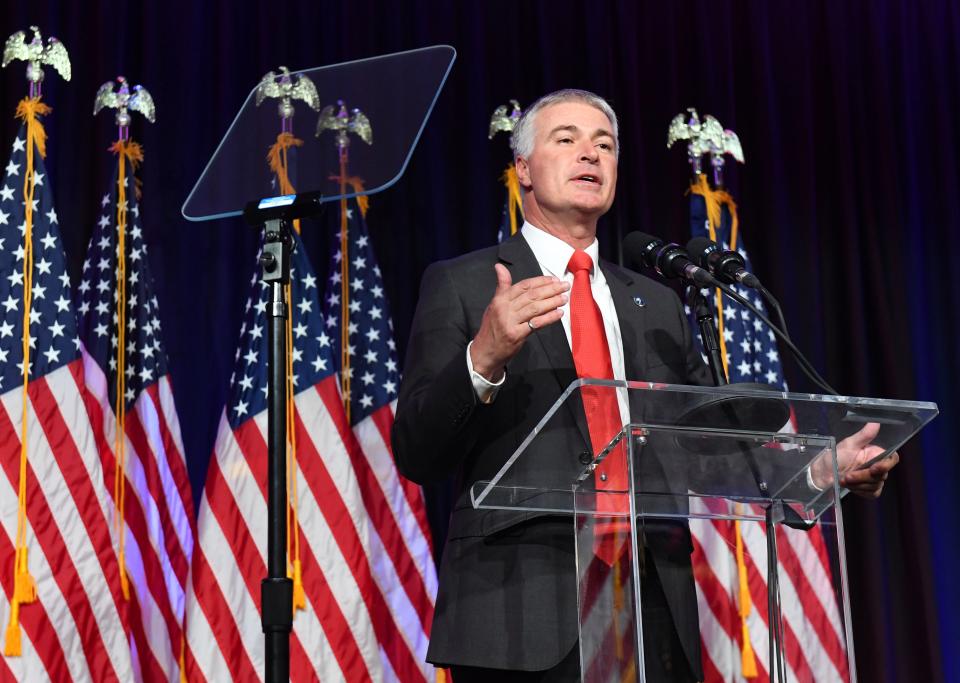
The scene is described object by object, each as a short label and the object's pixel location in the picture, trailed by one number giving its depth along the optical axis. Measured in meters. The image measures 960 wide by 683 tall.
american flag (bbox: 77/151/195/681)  9.01
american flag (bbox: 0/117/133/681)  8.68
